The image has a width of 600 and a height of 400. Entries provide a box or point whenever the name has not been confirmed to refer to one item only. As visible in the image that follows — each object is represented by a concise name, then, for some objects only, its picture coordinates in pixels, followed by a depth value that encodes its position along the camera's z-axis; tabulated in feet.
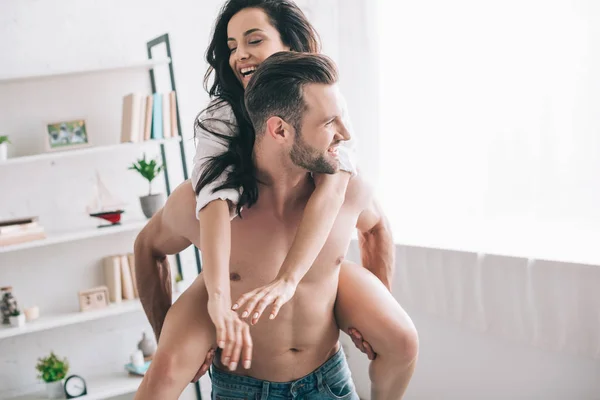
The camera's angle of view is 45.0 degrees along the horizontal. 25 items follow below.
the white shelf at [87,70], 9.44
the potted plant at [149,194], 10.07
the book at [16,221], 9.39
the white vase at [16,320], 9.48
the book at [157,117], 10.11
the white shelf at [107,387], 9.94
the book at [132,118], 9.95
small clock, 9.76
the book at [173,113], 10.11
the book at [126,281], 10.38
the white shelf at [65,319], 9.39
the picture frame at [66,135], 9.96
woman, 4.34
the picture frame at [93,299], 10.12
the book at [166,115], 10.13
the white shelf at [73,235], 9.32
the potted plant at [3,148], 9.40
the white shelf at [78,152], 9.28
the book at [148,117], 10.11
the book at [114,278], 10.30
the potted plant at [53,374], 9.74
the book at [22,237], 9.32
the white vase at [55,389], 9.80
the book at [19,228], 9.35
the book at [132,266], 10.44
